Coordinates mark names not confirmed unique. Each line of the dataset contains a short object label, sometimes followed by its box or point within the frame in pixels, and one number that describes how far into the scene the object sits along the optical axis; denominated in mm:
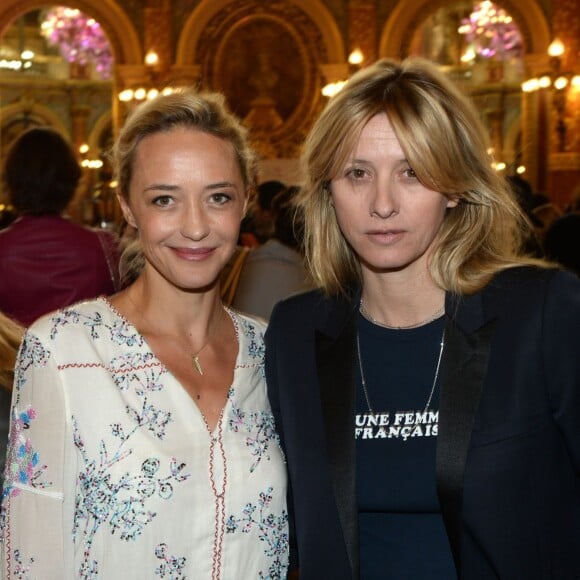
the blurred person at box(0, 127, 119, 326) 3961
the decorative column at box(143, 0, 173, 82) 15734
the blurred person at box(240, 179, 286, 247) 6590
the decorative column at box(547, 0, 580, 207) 14891
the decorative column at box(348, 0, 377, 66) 15625
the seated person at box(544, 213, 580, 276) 4508
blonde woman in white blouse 2113
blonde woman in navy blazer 2053
